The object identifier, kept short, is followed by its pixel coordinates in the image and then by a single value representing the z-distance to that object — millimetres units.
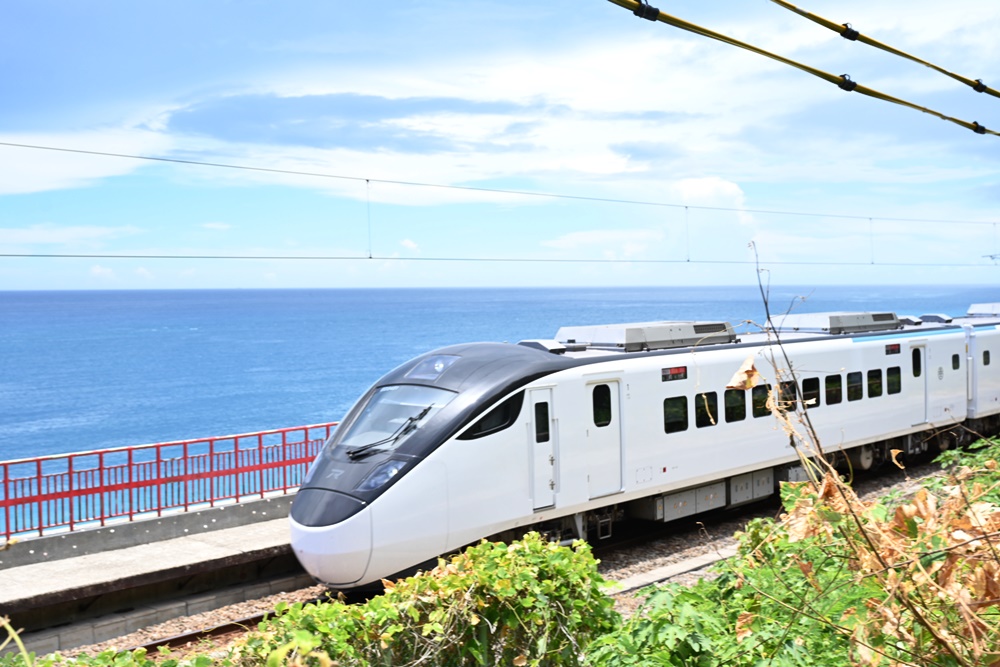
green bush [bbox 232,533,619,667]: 4688
